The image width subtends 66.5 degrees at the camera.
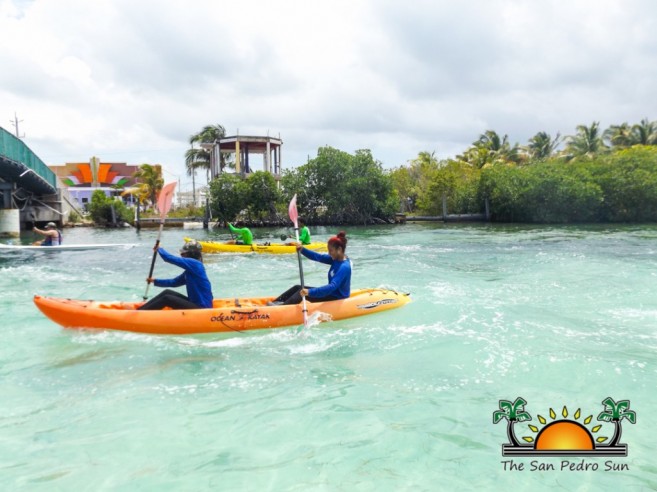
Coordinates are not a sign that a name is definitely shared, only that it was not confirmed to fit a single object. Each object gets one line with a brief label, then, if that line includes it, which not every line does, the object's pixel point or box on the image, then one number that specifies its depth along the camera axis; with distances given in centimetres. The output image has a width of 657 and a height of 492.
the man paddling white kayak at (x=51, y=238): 2034
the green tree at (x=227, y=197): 4419
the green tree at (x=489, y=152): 5566
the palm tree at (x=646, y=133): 4928
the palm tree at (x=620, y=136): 5078
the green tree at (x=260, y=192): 4438
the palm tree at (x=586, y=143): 5228
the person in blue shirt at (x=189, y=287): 771
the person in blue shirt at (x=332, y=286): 849
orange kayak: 777
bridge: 2491
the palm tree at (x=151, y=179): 5300
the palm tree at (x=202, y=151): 5694
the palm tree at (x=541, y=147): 5728
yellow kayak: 2023
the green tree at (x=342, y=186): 4469
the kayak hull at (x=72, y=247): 1997
